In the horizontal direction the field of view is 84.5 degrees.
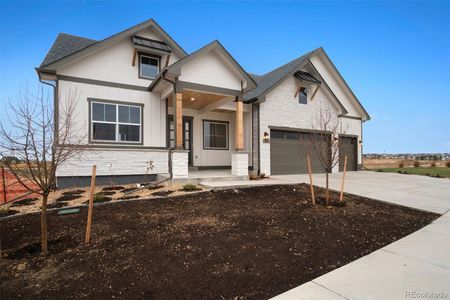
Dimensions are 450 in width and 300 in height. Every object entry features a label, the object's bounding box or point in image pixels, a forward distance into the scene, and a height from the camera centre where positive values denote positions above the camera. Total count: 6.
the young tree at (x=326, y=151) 7.04 +0.04
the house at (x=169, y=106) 9.77 +2.30
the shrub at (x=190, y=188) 8.16 -1.15
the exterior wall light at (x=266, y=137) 13.04 +0.81
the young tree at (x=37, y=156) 3.90 -0.04
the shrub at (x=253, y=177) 11.10 -1.10
